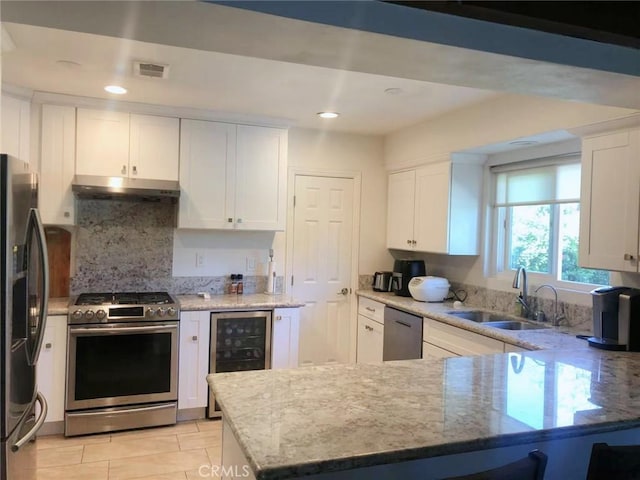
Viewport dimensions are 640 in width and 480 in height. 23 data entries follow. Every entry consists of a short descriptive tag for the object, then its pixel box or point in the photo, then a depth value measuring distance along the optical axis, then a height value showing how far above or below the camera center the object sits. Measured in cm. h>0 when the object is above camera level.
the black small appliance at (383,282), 467 -40
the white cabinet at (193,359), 367 -93
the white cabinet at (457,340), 300 -64
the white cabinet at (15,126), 332 +70
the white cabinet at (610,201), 247 +24
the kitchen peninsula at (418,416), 127 -52
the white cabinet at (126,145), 365 +66
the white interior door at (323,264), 466 -25
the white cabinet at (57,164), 355 +48
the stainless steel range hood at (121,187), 356 +33
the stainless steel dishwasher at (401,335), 376 -76
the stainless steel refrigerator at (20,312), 196 -36
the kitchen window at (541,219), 334 +19
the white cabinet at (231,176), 392 +48
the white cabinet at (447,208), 396 +28
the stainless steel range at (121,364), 337 -93
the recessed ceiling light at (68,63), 285 +98
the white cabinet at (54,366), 333 -92
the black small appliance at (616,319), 241 -36
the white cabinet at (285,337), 393 -80
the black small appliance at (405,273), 442 -29
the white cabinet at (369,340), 437 -92
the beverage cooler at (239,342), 377 -83
